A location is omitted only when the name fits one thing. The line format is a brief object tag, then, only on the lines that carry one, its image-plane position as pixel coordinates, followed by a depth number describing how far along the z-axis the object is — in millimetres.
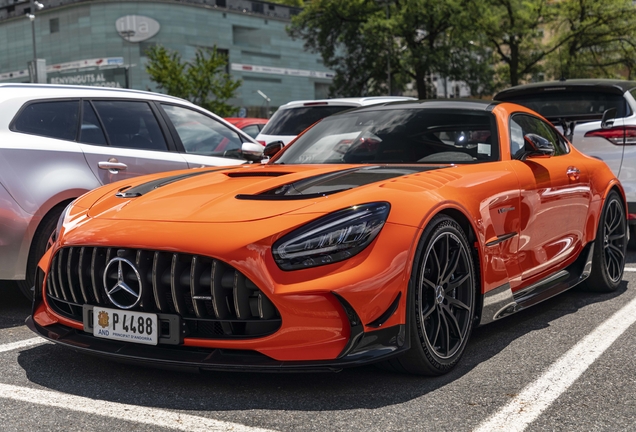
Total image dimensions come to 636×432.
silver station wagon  5383
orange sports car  3422
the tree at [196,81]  48469
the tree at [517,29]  43094
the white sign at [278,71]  78250
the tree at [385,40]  42844
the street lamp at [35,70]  35644
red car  19188
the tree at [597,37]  43438
